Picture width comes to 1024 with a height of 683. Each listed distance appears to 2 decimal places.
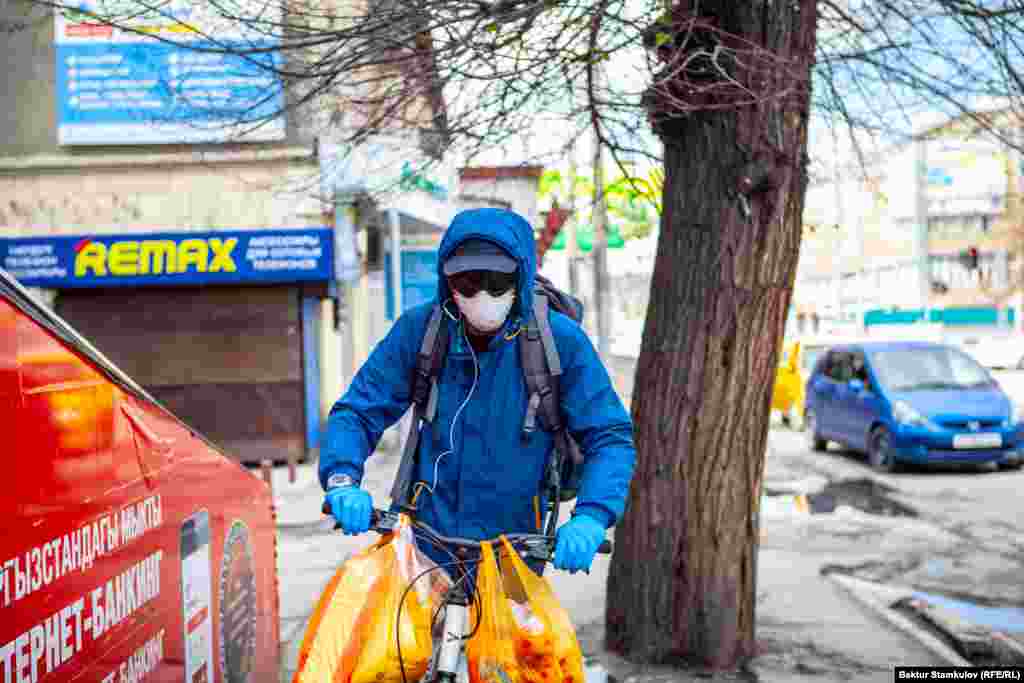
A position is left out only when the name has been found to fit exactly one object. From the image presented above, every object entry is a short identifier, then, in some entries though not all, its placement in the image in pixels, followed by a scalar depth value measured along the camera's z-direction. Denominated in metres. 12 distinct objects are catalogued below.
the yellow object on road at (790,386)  20.86
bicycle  2.57
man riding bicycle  2.98
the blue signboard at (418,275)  19.69
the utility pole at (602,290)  20.47
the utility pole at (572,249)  28.08
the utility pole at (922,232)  45.06
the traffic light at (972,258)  30.43
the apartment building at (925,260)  54.47
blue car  13.45
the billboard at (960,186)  65.38
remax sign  14.86
